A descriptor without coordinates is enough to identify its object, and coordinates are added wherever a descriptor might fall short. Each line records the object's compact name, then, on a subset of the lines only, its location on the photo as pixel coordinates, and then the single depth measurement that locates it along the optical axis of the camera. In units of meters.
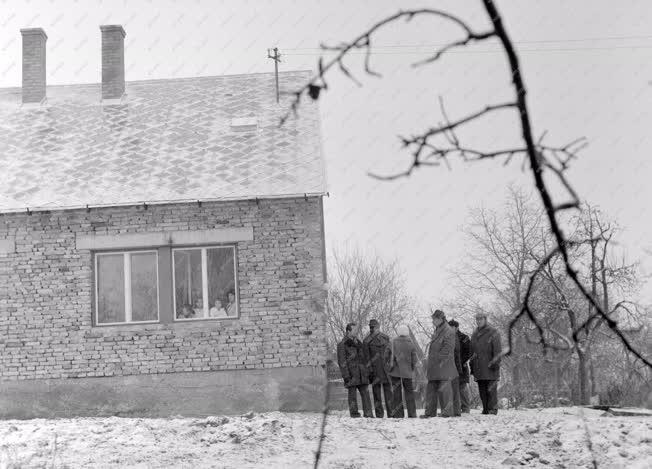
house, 15.67
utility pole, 20.43
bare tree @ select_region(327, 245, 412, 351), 46.00
